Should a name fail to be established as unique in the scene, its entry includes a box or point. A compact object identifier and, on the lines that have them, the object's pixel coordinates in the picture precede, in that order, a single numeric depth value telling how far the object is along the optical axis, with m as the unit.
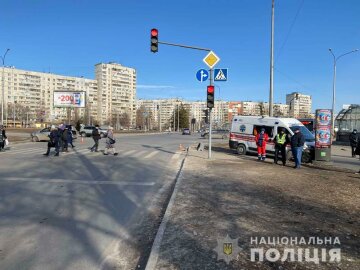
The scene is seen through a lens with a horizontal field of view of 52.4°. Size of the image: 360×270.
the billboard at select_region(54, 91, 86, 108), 59.56
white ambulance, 18.05
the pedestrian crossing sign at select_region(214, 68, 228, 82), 18.05
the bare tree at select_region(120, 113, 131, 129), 125.62
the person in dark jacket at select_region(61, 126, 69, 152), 20.60
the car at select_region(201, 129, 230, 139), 51.78
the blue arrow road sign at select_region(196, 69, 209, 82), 18.22
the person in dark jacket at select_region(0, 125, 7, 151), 21.77
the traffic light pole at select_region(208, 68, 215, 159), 18.09
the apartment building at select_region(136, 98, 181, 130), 175.50
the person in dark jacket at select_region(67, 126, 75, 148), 23.46
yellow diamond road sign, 17.69
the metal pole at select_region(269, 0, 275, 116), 24.23
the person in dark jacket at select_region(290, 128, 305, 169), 14.91
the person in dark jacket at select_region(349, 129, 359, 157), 22.88
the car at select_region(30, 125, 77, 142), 35.56
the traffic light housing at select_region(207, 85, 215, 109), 17.80
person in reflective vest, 15.89
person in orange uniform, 17.98
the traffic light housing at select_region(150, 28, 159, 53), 17.84
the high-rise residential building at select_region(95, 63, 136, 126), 118.06
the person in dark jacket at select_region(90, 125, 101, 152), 21.82
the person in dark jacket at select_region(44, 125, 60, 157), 18.61
